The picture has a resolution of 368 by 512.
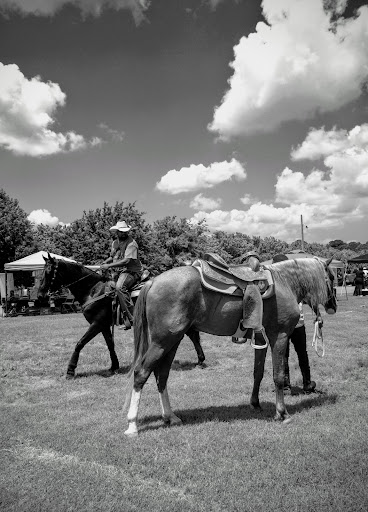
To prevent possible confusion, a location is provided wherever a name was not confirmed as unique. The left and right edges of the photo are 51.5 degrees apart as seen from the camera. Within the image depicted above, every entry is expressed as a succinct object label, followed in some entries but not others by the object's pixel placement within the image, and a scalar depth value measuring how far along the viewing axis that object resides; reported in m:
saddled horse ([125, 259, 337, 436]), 5.18
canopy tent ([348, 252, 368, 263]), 43.66
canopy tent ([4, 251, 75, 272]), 22.69
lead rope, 6.59
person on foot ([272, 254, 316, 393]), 6.63
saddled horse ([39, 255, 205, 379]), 8.54
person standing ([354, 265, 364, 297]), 30.05
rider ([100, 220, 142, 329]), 8.11
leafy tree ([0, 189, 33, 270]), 39.47
